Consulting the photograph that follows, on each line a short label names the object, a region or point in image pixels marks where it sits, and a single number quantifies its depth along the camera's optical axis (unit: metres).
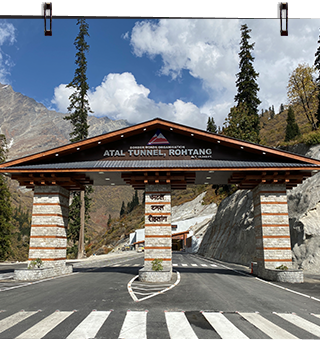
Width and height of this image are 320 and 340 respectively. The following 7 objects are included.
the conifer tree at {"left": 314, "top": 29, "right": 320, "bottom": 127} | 45.66
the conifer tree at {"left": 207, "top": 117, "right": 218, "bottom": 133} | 86.63
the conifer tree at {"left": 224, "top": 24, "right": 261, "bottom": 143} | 59.25
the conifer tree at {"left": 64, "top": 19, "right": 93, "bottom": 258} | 43.59
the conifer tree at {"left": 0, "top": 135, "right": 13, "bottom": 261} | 41.51
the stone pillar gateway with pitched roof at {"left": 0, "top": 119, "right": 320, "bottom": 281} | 17.89
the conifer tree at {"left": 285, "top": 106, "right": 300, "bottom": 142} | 51.53
